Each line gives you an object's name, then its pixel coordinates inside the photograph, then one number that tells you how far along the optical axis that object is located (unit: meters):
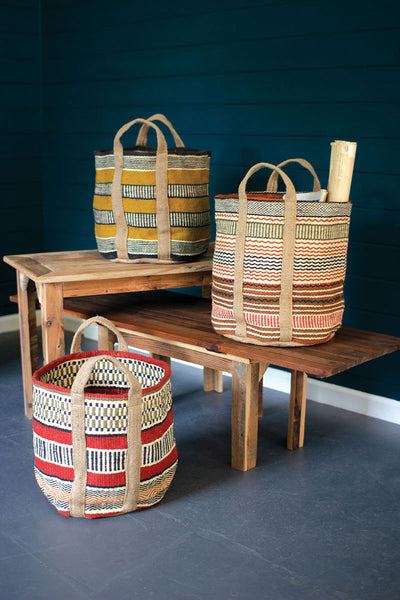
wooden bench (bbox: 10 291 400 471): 2.36
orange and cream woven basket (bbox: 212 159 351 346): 2.32
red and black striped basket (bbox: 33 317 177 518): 2.07
